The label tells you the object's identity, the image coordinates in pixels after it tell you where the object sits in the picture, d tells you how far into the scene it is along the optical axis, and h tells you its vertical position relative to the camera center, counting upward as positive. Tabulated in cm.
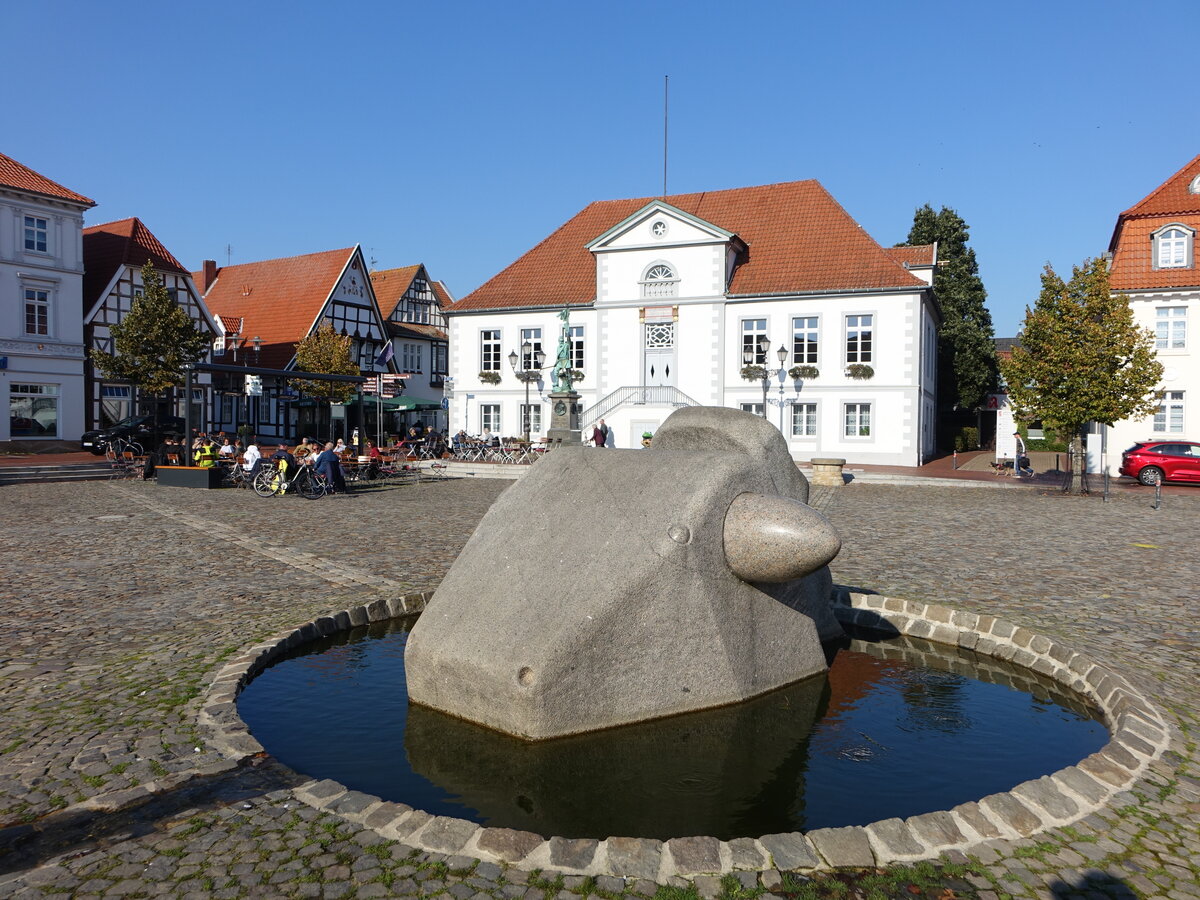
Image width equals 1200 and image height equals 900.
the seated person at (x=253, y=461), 2200 -103
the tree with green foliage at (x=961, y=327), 4841 +518
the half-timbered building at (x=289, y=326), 4603 +499
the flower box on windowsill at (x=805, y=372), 3438 +191
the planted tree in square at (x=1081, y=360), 2294 +164
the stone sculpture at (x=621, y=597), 514 -106
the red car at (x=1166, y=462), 2616 -108
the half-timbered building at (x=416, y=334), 5328 +514
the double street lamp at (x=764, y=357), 3488 +256
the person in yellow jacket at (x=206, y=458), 2278 -102
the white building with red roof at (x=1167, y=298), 3027 +427
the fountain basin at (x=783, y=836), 354 -170
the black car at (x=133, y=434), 3203 -56
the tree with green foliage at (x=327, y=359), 4256 +284
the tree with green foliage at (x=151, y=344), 3366 +277
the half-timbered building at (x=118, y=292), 3775 +554
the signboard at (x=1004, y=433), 3195 -33
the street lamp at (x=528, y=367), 3869 +232
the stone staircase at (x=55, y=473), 2445 -155
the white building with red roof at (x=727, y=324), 3372 +394
